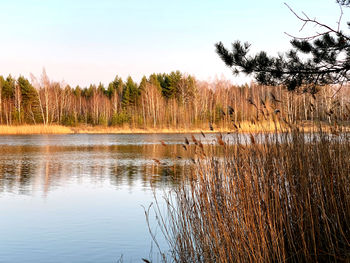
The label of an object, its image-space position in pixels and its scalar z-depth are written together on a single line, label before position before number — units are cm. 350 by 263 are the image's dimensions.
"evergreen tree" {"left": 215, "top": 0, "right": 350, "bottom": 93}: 553
